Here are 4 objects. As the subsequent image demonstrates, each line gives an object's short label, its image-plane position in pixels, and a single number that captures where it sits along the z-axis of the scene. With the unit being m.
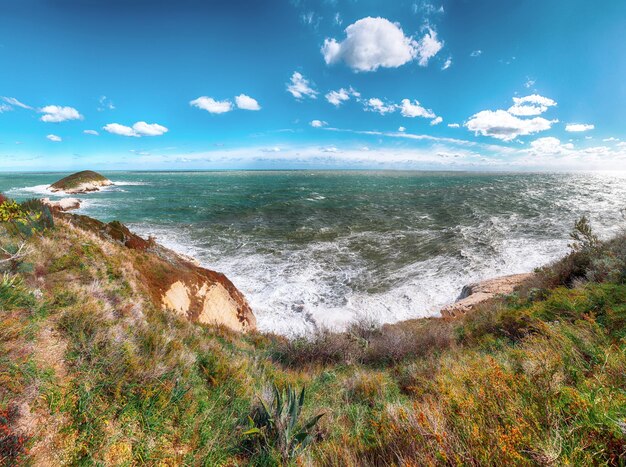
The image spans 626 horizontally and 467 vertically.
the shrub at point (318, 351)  6.80
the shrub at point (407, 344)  6.68
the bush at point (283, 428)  2.87
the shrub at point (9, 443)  1.97
